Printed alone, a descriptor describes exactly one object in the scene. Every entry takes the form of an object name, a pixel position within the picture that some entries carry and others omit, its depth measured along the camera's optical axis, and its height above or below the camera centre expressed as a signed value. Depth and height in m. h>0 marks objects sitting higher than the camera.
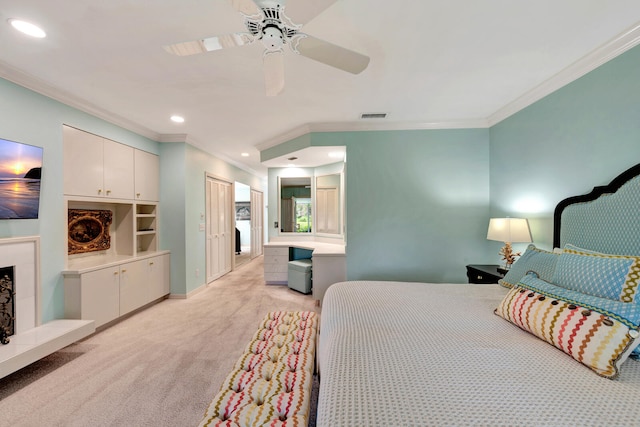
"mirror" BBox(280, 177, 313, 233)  4.93 +0.16
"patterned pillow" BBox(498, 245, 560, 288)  1.71 -0.40
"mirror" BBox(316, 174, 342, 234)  4.52 +0.17
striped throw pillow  1.00 -0.52
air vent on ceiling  3.07 +1.24
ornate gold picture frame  2.88 -0.21
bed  0.81 -0.65
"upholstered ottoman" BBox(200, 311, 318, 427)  1.07 -0.90
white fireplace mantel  1.93 -1.00
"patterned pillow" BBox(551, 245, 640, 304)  1.21 -0.34
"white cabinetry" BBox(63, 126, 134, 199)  2.61 +0.57
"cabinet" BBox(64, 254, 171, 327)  2.55 -0.91
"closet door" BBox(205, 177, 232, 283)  4.62 -0.30
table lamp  2.44 -0.21
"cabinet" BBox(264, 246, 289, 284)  4.48 -0.94
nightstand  2.53 -0.67
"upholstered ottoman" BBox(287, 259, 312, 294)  4.00 -1.05
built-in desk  3.47 -0.79
